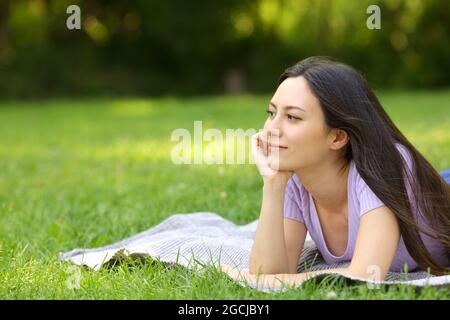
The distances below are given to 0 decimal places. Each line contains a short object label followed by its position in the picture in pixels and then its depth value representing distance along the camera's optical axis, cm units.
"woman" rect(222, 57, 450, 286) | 273
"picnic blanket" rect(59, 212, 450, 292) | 301
